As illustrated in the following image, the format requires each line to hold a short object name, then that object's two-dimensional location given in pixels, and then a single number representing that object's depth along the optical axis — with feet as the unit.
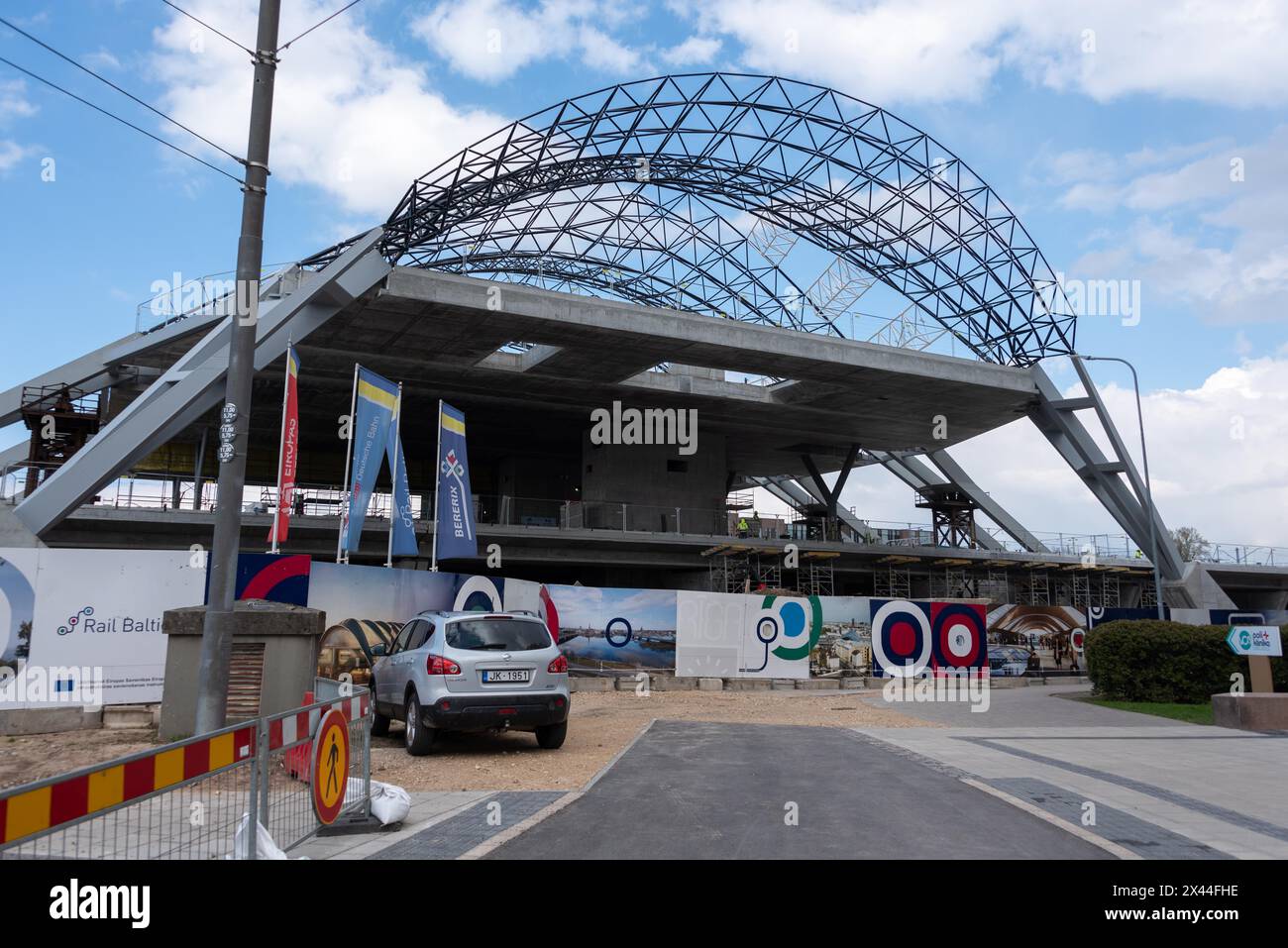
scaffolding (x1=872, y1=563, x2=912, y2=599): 163.22
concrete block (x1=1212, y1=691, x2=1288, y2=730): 55.88
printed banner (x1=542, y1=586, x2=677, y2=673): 79.10
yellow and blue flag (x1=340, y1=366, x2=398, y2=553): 58.23
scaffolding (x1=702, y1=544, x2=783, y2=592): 144.36
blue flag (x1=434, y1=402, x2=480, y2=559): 68.74
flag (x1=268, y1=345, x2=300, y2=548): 56.03
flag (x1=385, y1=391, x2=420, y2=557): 62.64
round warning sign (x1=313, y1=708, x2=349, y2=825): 22.02
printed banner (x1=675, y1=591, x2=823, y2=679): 81.51
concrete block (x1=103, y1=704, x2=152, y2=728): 41.16
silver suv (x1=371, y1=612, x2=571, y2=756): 36.45
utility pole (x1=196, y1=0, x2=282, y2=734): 27.76
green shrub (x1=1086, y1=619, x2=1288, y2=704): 70.03
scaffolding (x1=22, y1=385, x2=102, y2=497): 110.11
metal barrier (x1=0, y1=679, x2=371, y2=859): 13.47
